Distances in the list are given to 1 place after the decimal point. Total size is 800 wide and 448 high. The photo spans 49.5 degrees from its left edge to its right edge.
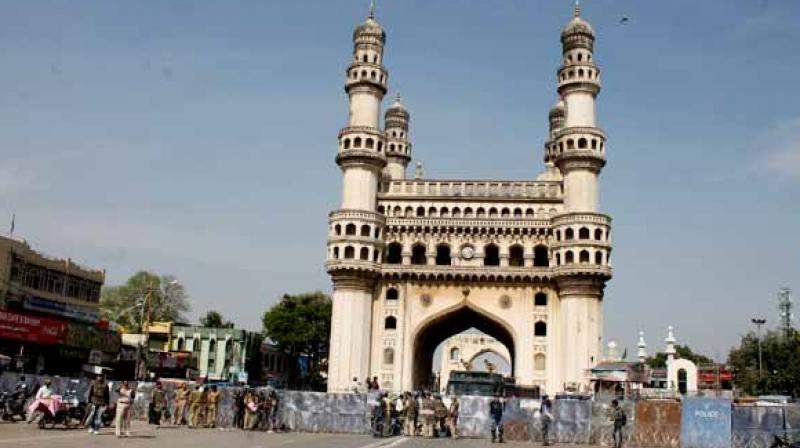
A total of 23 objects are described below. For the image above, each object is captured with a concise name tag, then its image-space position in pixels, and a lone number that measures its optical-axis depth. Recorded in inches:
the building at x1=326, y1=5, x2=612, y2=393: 2063.2
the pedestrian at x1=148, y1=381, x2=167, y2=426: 1133.1
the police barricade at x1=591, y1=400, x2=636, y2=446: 1145.4
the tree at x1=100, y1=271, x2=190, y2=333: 3179.1
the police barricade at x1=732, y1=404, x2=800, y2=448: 1051.9
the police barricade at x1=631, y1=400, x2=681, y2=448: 1118.4
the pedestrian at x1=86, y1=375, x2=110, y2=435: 921.5
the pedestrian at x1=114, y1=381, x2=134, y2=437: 888.3
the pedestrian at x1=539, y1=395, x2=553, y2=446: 1123.3
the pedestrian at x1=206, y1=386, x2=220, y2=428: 1189.7
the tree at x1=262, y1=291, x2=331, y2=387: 3095.5
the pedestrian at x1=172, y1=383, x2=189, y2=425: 1204.5
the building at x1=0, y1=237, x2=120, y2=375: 1822.1
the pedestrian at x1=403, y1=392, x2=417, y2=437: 1235.2
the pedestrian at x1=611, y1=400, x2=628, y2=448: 1061.1
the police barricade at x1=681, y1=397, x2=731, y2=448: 1086.4
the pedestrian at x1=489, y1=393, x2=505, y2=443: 1136.2
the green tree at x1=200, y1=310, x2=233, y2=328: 3543.3
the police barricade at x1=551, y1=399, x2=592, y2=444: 1162.6
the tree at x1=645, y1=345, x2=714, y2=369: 4287.2
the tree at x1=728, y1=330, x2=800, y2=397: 2694.4
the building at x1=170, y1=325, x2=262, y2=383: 2952.8
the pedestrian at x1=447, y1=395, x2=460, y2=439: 1202.6
